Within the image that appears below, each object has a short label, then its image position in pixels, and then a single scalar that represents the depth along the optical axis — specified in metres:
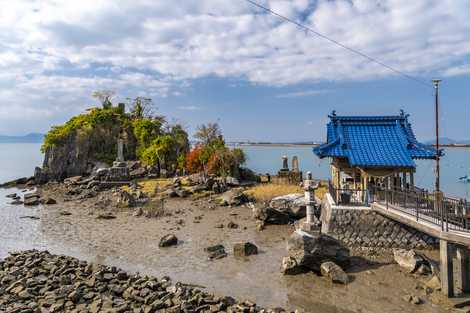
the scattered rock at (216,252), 15.36
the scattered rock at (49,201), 31.44
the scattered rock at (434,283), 11.18
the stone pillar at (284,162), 37.02
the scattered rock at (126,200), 27.84
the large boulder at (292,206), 21.53
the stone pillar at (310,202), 15.48
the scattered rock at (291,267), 13.04
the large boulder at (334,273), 12.07
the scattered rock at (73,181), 42.81
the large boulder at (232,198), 27.22
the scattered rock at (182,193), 30.92
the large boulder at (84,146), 51.62
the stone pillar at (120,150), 46.81
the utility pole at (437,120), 16.33
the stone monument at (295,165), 36.28
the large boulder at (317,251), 13.00
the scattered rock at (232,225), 20.67
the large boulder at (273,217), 21.06
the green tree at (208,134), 40.25
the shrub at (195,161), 38.66
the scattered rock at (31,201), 31.09
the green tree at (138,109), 58.72
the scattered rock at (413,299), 10.39
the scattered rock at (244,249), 15.55
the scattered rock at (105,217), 24.12
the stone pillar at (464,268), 10.82
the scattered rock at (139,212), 24.58
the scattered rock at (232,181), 33.73
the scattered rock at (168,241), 17.20
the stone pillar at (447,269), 10.62
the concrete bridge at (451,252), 10.45
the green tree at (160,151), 44.43
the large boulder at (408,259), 12.81
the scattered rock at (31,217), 25.31
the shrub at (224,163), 35.78
